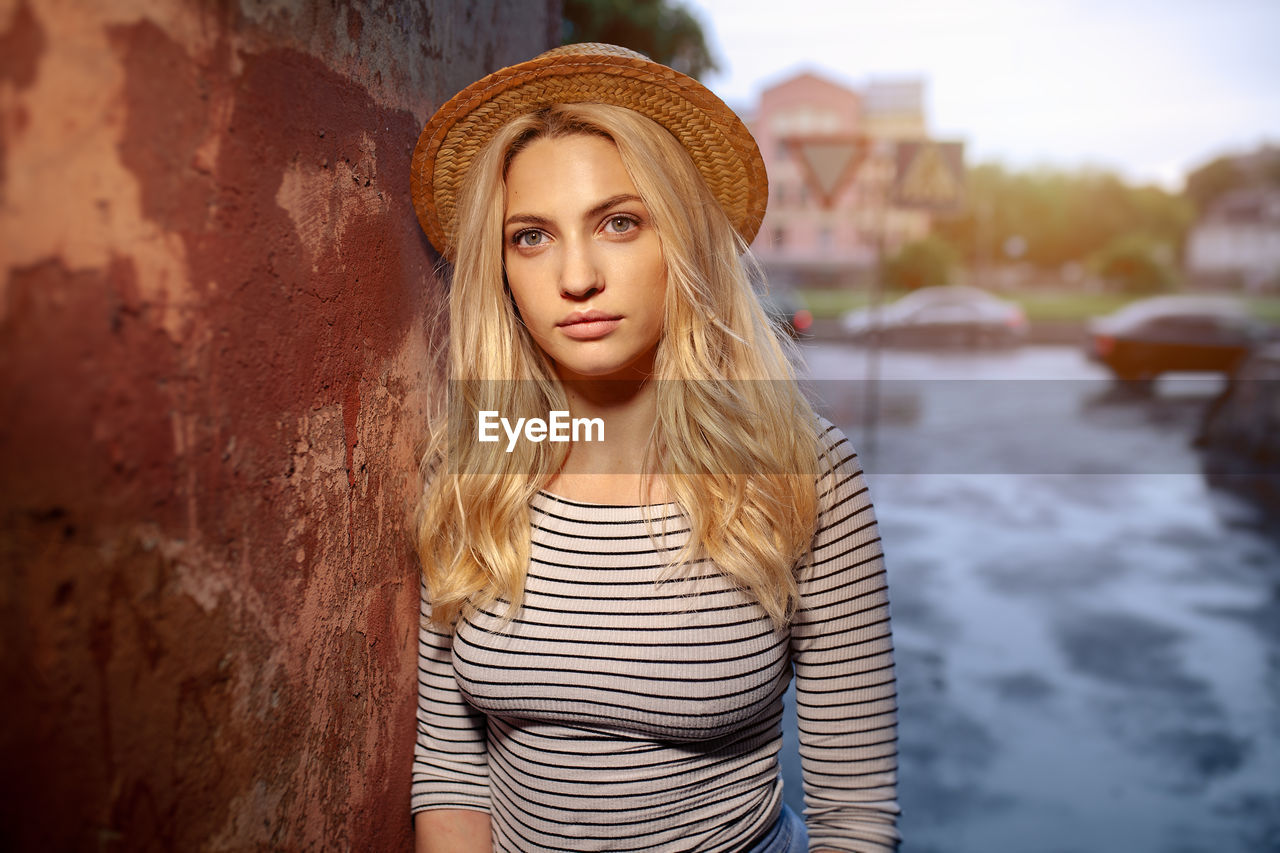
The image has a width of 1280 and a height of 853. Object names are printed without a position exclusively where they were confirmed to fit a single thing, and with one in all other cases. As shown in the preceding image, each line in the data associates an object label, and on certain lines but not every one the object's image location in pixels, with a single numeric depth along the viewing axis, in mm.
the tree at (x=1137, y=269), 32688
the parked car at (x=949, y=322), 18016
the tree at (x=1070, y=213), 52344
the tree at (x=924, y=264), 30469
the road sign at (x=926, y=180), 9117
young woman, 1405
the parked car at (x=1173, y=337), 13180
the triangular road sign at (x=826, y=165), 9016
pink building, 36750
